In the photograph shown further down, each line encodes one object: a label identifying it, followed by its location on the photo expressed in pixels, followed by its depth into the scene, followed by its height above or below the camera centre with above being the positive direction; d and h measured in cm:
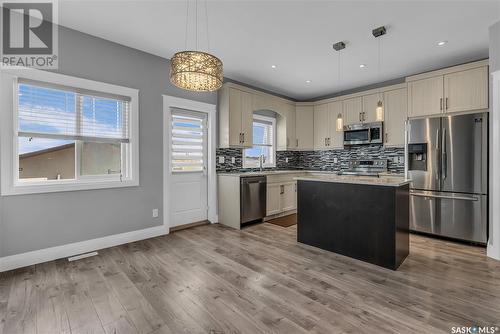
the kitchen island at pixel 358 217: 258 -61
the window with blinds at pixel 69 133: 277 +45
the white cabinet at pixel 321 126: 554 +95
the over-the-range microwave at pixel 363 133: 466 +67
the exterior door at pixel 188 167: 410 +0
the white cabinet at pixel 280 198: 477 -66
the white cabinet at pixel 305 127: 583 +97
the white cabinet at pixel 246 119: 464 +94
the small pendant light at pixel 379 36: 279 +167
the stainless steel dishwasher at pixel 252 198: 426 -58
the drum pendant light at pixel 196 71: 198 +82
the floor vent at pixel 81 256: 289 -111
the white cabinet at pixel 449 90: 343 +118
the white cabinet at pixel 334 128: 528 +88
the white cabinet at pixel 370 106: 470 +122
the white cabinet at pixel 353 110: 494 +120
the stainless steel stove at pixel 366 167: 490 -2
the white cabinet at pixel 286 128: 562 +94
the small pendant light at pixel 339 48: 322 +169
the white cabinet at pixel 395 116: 438 +95
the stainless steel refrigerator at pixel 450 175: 331 -14
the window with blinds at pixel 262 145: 540 +51
